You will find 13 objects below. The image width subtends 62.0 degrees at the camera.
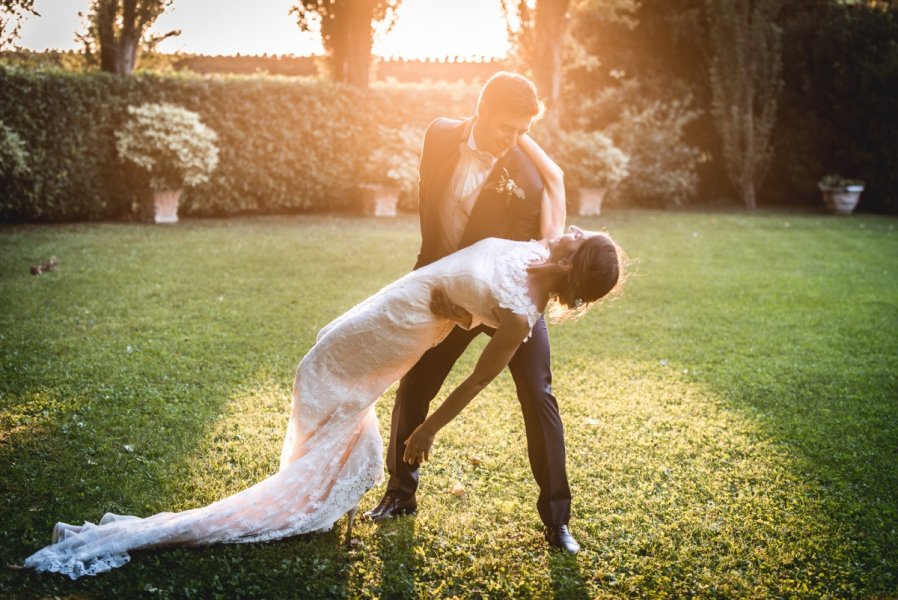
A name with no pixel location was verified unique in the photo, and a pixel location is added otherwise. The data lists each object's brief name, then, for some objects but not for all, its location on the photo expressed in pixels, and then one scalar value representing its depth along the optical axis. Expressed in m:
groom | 3.08
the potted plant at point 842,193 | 16.22
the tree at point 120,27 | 13.26
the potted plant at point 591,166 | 15.32
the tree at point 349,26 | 15.06
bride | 2.83
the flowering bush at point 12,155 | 10.86
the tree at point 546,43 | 15.05
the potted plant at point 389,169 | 14.62
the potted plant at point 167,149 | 12.21
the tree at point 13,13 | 6.02
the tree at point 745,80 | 16.62
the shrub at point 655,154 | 17.08
